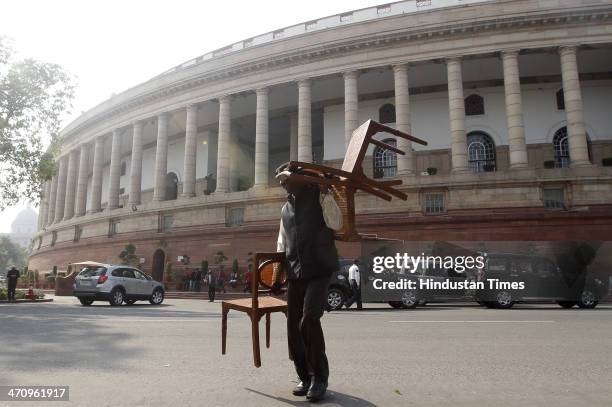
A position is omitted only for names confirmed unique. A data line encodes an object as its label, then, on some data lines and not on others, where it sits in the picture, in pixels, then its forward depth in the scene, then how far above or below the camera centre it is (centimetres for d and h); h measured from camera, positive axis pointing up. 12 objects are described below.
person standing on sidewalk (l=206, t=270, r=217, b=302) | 2381 -36
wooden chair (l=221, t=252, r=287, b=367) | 397 -1
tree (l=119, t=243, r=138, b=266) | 3431 +207
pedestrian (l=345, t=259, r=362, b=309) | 1597 -7
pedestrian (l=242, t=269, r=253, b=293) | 2402 -18
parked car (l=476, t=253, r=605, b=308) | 1658 -4
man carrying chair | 379 +6
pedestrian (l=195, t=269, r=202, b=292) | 2936 +0
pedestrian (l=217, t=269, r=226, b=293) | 2797 +6
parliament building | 2600 +1145
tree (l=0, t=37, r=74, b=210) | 2236 +857
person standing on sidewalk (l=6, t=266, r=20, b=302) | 2039 +14
